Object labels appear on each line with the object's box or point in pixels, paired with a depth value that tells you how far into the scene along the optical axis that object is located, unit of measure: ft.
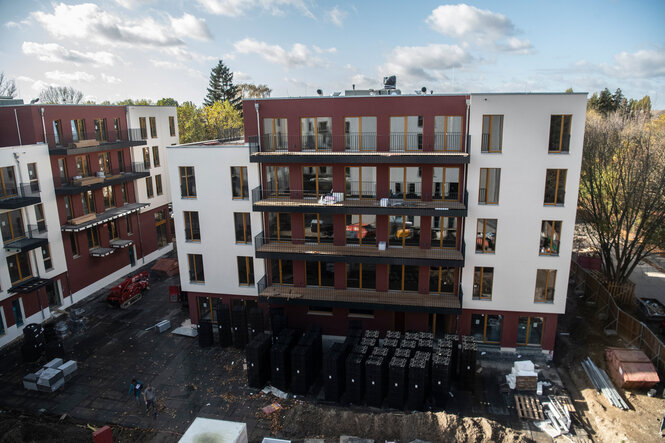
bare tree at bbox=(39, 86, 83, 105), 238.54
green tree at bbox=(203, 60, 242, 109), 236.43
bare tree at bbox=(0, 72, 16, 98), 164.84
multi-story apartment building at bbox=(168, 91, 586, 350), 65.46
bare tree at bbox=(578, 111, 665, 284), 81.61
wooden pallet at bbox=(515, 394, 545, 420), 56.85
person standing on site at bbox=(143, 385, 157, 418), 58.90
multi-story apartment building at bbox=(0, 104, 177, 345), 81.35
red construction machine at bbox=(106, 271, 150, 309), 92.02
